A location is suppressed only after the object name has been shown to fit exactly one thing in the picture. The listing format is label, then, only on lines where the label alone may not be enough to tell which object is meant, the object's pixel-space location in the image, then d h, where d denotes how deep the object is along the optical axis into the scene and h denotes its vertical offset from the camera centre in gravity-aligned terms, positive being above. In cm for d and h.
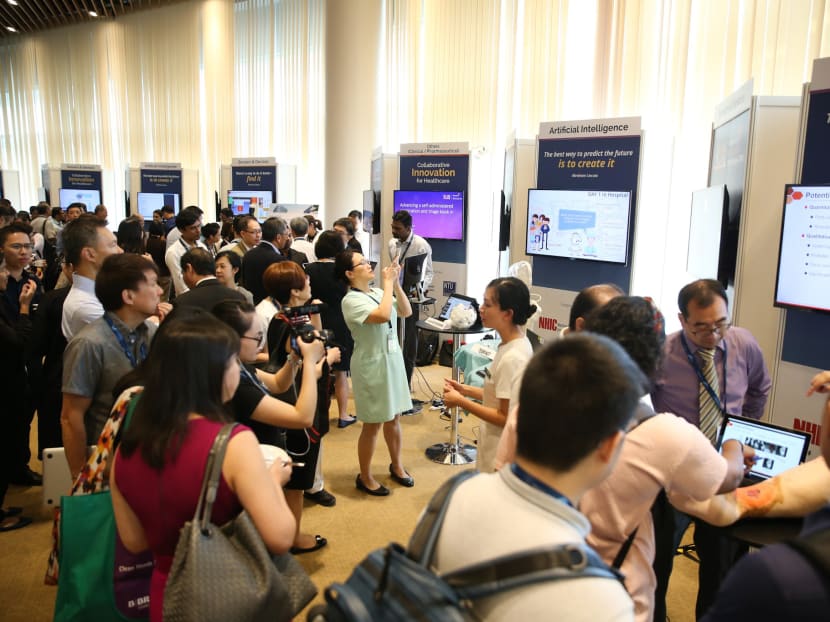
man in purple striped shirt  212 -58
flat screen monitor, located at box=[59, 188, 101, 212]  1238 +32
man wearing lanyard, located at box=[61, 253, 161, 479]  211 -47
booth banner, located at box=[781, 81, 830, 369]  277 -41
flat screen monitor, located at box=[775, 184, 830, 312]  272 -10
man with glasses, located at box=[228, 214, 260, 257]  539 -15
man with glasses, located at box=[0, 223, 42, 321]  357 -26
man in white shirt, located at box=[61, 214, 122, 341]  269 -23
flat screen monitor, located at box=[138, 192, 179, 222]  1128 +24
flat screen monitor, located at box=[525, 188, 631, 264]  436 -1
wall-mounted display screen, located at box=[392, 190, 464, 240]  615 +8
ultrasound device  422 -60
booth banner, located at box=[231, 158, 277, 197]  973 +68
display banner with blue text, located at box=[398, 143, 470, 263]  612 +49
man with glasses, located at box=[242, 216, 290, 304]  478 -31
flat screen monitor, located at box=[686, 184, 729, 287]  342 -3
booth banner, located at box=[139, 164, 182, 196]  1130 +65
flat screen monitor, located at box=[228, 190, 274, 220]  976 +22
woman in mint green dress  340 -74
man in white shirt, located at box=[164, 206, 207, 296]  532 -23
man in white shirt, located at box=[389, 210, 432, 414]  568 -29
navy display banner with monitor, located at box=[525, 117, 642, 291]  436 +15
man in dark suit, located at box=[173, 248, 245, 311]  268 -33
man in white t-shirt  85 -37
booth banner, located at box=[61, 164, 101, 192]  1243 +72
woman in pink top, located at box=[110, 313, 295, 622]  132 -52
